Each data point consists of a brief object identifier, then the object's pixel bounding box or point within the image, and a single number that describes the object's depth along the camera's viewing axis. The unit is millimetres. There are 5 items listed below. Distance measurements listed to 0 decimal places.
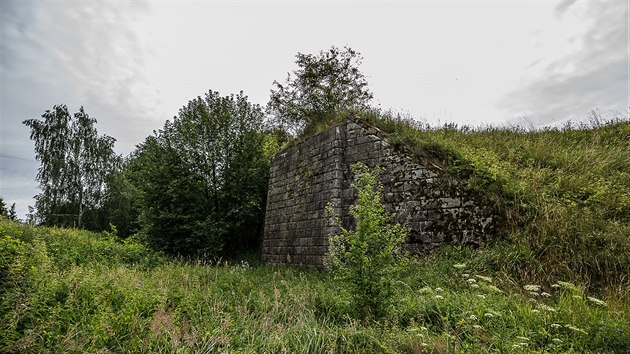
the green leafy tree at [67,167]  20609
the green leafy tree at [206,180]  13141
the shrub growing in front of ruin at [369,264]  4121
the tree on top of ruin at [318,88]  19922
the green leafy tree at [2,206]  18403
